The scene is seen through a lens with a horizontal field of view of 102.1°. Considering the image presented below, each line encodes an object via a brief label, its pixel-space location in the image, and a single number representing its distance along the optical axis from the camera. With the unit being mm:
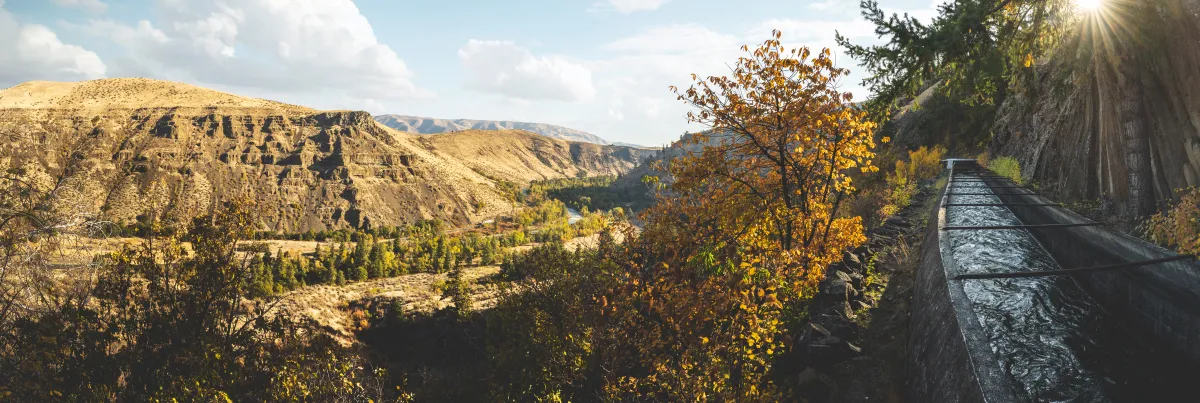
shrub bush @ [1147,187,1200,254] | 6668
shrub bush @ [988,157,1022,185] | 21253
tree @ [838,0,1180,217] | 9414
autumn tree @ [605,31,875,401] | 8562
